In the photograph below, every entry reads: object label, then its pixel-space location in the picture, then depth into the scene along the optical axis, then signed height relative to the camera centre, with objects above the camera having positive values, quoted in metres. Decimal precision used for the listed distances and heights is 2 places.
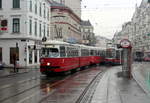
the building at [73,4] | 92.00 +16.13
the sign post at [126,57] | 24.25 -0.32
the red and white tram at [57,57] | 24.30 -0.29
